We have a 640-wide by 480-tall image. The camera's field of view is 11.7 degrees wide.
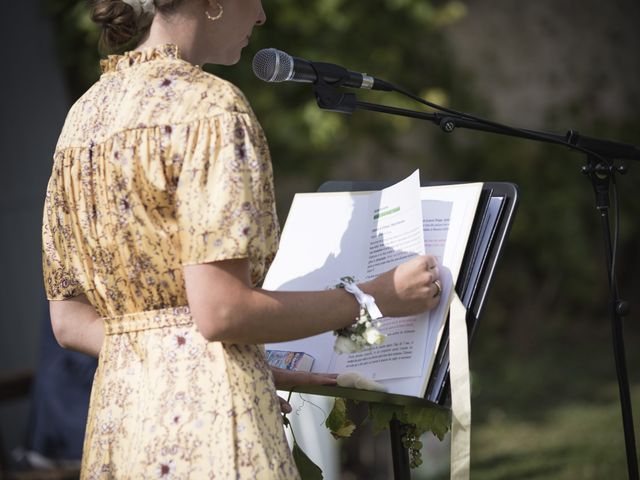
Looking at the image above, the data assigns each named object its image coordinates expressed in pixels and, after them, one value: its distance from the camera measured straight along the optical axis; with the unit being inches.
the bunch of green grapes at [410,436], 177.5
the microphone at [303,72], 171.9
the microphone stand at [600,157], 174.8
